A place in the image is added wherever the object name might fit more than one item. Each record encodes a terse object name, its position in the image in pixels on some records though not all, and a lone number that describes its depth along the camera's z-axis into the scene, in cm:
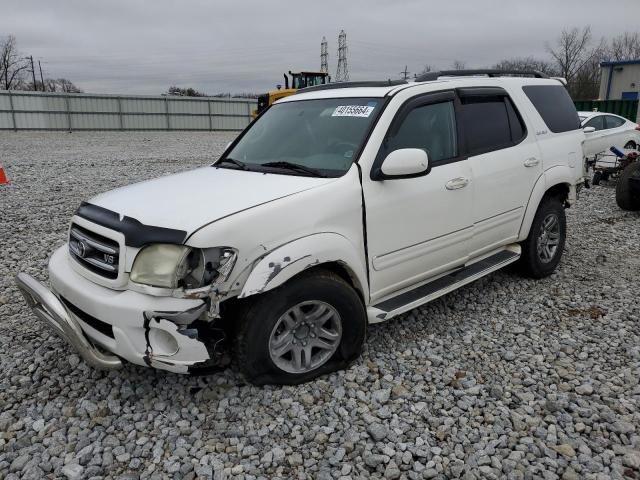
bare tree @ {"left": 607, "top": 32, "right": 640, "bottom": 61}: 5941
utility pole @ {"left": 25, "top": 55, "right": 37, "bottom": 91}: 6938
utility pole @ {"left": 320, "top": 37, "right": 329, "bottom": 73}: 6357
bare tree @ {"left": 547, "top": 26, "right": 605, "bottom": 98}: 5444
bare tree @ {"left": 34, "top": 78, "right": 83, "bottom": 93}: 6894
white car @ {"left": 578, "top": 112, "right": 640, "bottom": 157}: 1150
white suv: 276
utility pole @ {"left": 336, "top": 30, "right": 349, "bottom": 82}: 6292
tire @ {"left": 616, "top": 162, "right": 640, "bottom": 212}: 803
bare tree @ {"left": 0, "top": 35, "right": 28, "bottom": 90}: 5894
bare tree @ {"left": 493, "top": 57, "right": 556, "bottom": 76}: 4994
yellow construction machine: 2292
